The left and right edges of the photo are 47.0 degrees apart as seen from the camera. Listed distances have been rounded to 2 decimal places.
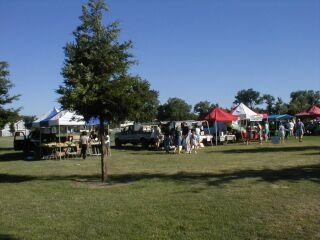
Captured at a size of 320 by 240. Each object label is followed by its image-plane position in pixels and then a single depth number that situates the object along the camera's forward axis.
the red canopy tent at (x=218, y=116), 27.10
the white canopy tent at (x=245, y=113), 30.60
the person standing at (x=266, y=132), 28.80
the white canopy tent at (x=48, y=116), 23.23
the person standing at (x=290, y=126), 33.12
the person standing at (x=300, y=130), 27.25
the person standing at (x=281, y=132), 27.70
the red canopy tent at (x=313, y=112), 37.15
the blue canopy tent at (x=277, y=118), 43.49
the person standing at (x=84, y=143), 19.53
